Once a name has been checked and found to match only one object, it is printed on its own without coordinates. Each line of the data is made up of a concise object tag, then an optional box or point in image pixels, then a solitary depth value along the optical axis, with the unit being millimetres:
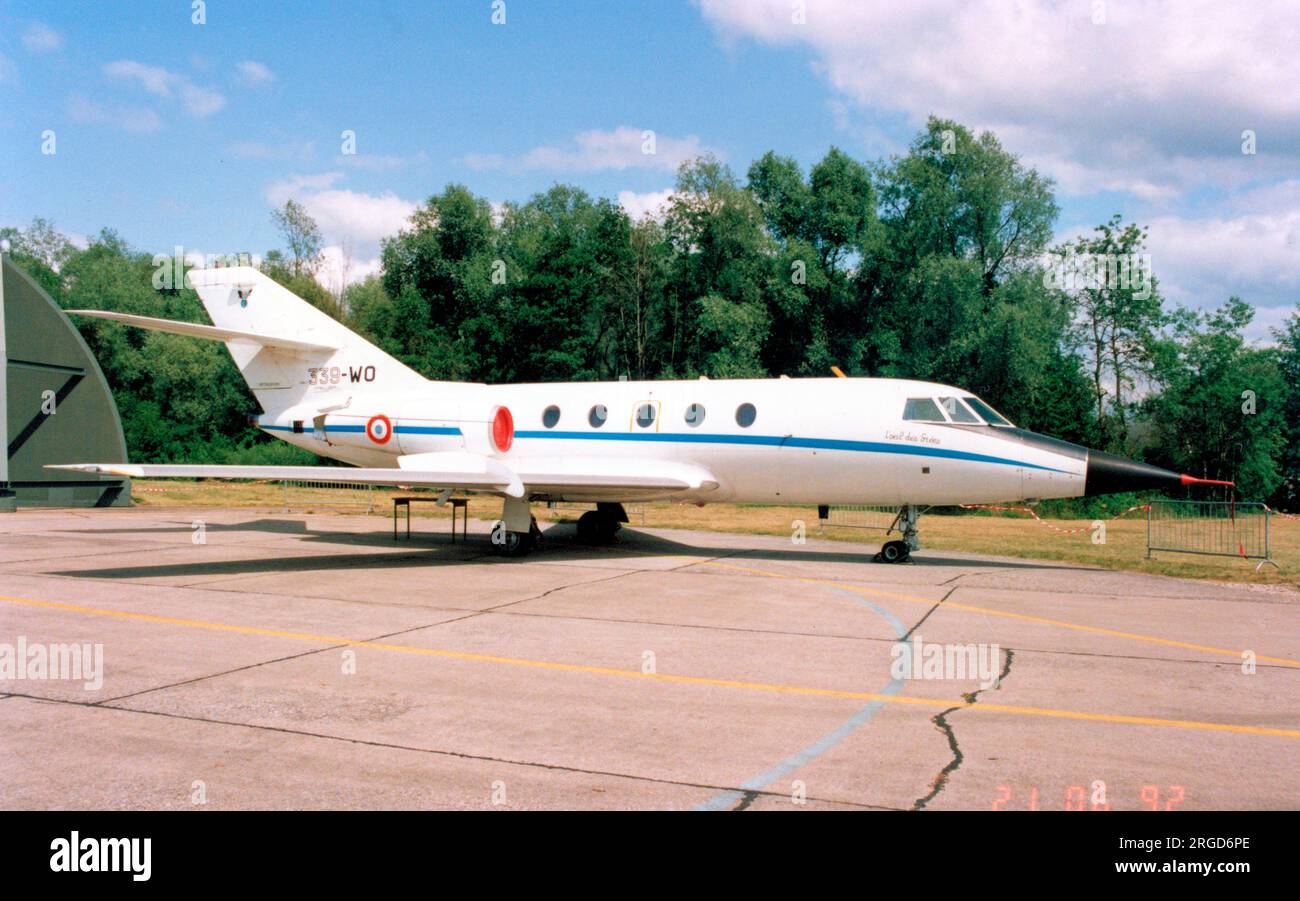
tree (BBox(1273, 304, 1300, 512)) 52688
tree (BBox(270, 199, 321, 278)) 75500
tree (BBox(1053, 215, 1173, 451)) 50531
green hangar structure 26141
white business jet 15664
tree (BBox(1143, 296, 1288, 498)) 46469
